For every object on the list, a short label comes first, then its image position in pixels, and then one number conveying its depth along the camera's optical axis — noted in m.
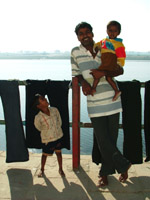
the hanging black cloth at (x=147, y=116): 3.45
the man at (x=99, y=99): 2.99
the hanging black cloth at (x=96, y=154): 3.56
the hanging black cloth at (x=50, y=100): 3.55
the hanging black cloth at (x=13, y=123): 3.61
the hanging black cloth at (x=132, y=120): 3.43
